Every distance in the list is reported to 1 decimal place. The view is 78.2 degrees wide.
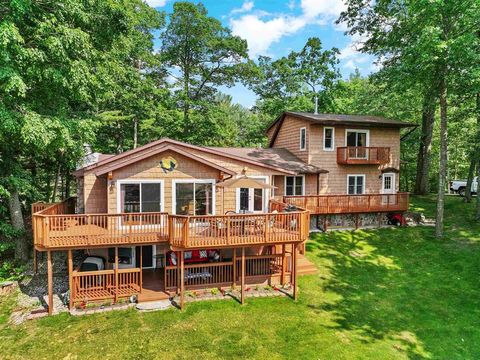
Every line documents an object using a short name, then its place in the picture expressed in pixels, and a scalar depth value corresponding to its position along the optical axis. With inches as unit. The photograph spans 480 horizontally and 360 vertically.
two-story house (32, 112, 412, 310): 398.9
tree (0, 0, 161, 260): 426.0
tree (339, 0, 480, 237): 544.7
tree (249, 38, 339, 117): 1218.6
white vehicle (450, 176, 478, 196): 1024.9
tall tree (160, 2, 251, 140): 1023.6
